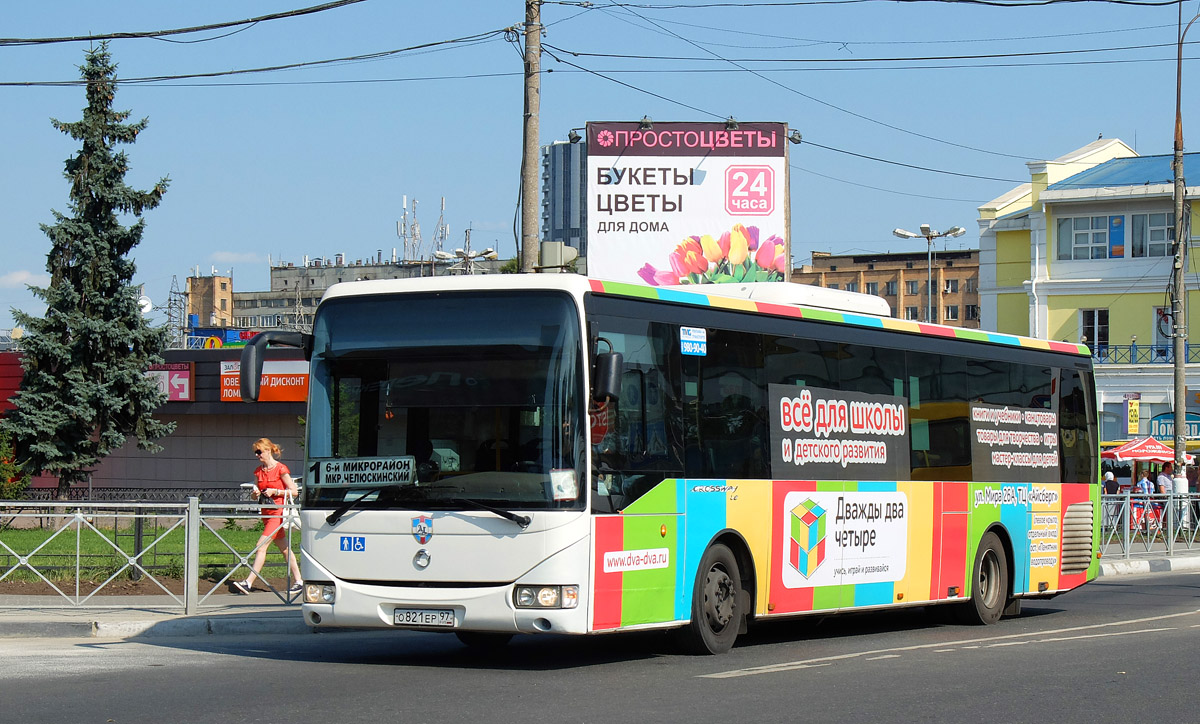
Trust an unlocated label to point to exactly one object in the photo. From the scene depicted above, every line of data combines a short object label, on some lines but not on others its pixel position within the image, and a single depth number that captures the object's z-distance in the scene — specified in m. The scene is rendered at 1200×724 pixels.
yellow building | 55.81
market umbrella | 37.31
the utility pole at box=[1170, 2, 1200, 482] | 32.56
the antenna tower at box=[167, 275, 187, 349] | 108.00
